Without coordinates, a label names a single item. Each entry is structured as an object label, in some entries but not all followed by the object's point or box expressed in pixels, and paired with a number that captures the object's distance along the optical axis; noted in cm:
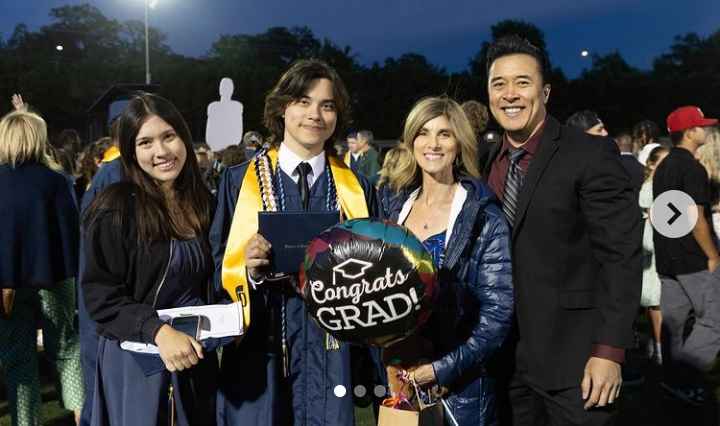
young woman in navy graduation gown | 234
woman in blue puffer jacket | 238
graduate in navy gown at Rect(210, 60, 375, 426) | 251
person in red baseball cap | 469
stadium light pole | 2714
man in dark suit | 248
